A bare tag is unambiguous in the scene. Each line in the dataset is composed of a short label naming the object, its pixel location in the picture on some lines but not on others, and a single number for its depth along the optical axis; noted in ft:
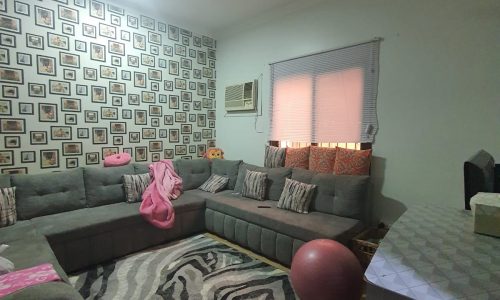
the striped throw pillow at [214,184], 12.03
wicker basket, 7.15
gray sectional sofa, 7.40
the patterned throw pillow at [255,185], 10.55
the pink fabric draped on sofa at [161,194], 9.32
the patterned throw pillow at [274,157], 11.16
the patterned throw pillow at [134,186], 10.21
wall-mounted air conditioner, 12.70
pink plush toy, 10.69
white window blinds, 9.05
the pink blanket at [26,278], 3.93
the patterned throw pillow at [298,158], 10.43
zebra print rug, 6.68
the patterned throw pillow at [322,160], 9.62
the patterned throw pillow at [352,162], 8.79
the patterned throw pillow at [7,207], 7.63
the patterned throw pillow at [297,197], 8.99
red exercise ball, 5.19
